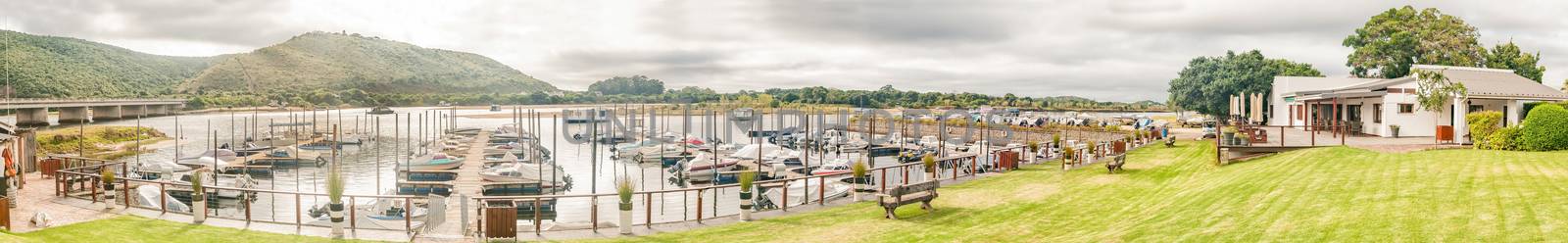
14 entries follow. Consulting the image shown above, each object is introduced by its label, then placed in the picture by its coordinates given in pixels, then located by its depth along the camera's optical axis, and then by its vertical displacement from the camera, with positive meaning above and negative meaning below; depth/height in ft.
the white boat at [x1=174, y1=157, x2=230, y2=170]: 164.76 -10.02
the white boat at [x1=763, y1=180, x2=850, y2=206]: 96.19 -9.46
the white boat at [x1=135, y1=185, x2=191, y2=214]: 89.25 -9.67
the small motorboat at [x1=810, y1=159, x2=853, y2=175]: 146.82 -9.25
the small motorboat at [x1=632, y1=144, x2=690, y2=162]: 200.33 -9.10
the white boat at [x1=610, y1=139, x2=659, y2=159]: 208.33 -8.76
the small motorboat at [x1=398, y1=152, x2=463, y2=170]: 156.57 -9.13
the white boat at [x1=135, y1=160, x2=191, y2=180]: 142.82 -9.96
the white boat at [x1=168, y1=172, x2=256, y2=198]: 125.03 -11.31
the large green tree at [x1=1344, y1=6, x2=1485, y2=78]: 172.96 +16.34
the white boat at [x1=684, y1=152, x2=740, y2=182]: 154.71 -9.91
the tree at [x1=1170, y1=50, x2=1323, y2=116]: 193.26 +9.54
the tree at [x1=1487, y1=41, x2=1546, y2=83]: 175.83 +12.56
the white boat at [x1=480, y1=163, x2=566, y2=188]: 134.51 -9.75
